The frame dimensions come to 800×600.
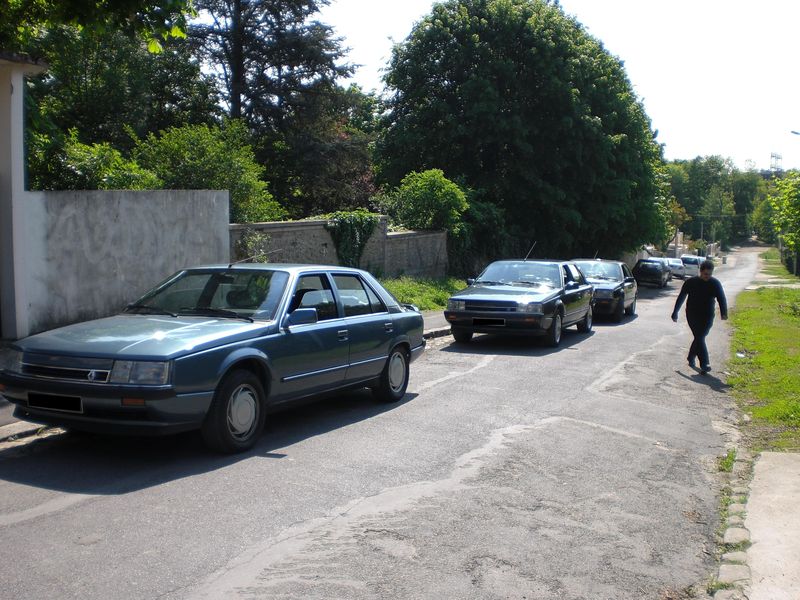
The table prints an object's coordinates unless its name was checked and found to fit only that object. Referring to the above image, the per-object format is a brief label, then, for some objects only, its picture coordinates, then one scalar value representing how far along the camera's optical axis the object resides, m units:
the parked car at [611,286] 21.11
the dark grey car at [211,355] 6.20
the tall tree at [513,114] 33.00
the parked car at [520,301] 14.45
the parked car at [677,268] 61.78
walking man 13.01
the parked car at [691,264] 65.95
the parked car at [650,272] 42.69
